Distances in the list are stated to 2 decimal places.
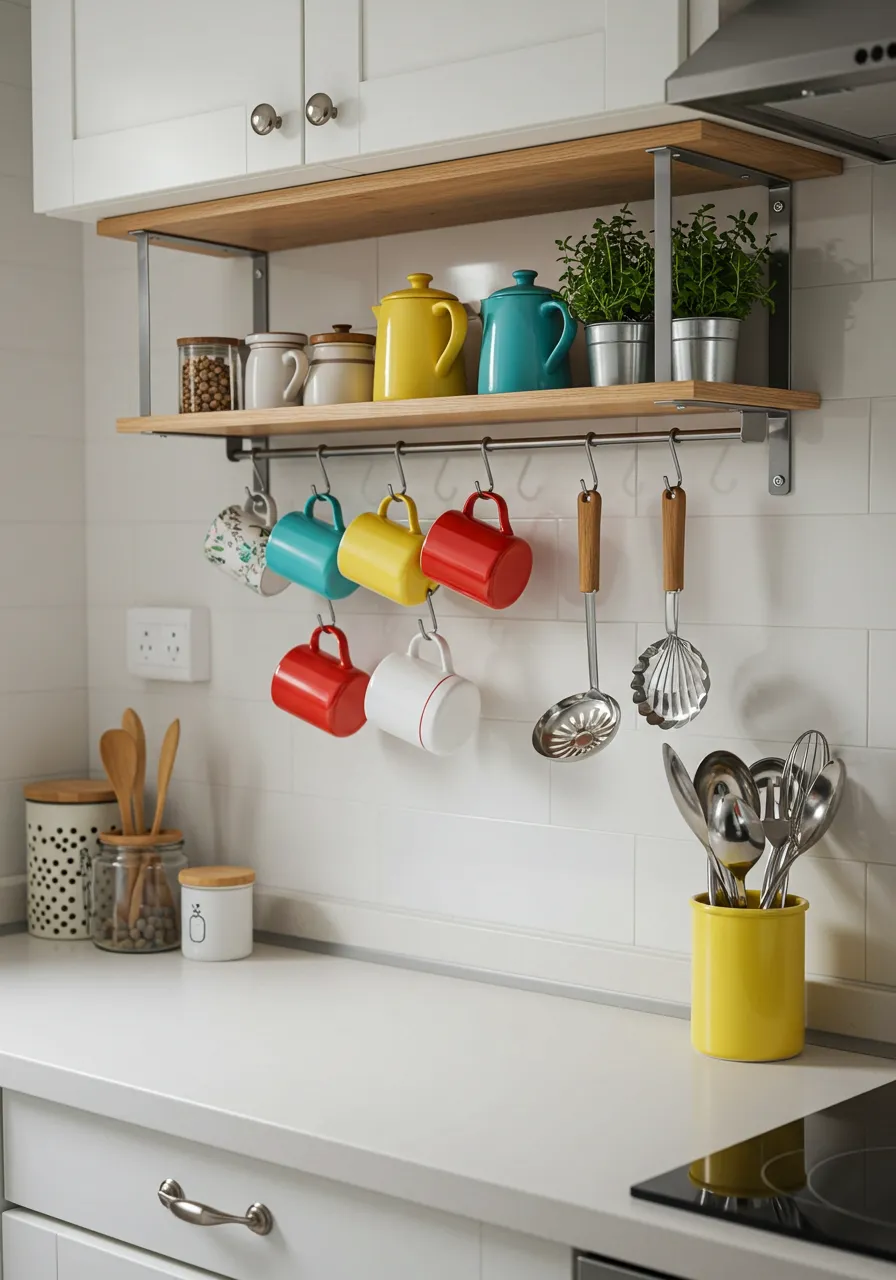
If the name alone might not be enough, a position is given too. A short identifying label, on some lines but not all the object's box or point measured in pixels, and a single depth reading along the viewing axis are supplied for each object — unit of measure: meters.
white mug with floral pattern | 2.09
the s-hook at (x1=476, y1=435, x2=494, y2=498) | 1.89
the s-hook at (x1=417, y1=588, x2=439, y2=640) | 1.97
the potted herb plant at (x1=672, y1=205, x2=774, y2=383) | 1.57
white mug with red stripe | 1.90
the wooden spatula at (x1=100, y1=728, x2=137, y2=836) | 2.24
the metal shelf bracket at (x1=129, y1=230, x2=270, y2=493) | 1.99
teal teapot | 1.72
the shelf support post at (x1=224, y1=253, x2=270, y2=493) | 2.16
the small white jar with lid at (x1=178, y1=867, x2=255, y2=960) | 2.07
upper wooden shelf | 1.55
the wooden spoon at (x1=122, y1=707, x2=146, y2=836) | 2.25
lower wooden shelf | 1.53
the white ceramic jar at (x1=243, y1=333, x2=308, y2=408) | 1.94
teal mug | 1.98
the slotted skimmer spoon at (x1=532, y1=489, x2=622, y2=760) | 1.77
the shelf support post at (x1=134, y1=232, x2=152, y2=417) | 1.99
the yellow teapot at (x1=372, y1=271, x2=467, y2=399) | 1.78
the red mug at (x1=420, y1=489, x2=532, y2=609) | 1.81
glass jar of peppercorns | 2.00
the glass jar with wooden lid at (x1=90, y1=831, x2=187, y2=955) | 2.14
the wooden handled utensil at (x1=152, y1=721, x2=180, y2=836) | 2.22
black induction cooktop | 1.19
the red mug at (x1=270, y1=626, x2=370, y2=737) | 2.01
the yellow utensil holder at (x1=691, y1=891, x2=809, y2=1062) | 1.60
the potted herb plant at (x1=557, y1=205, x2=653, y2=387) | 1.61
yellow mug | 1.89
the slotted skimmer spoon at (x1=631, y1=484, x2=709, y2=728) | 1.73
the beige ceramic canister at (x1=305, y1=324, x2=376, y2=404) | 1.89
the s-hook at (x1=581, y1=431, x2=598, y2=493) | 1.80
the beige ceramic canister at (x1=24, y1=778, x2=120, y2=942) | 2.24
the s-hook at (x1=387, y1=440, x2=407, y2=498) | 1.99
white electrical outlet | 2.28
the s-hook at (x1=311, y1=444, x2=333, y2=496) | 2.06
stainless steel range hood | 1.20
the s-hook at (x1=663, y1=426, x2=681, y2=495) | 1.73
